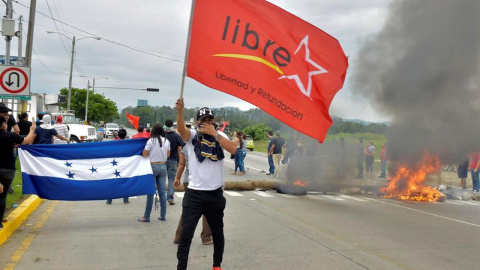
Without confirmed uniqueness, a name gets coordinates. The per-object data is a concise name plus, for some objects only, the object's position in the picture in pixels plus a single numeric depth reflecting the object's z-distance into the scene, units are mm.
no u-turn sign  9414
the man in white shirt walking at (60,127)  12516
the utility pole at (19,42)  16673
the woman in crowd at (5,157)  6125
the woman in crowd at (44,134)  9695
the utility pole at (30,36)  15453
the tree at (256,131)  58506
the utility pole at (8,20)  13795
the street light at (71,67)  41406
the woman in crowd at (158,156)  7792
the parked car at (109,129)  51056
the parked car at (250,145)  43181
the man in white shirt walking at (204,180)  4473
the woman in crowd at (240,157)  18203
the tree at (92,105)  83081
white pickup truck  23453
